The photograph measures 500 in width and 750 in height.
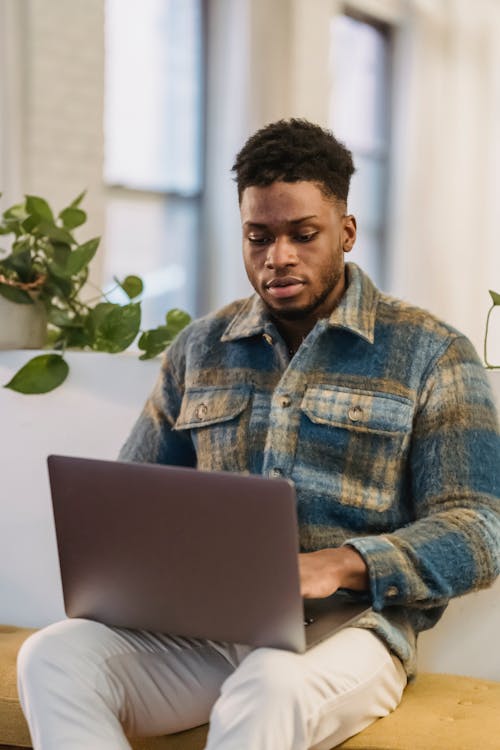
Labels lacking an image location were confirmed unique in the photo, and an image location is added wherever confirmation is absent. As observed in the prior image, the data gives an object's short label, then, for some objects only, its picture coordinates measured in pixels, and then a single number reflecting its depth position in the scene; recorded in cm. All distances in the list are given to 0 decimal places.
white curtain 611
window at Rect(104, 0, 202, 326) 460
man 150
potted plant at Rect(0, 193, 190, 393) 228
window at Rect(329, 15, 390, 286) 588
